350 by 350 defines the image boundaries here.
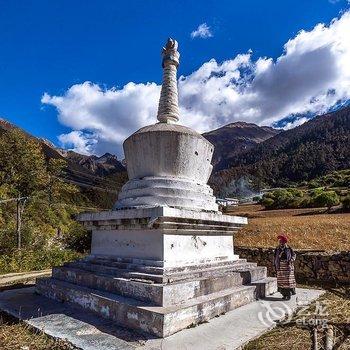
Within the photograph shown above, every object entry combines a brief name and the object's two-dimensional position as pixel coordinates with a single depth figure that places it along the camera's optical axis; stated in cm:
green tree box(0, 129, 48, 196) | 2023
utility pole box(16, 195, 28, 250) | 1477
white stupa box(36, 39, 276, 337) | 465
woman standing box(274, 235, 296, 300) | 622
